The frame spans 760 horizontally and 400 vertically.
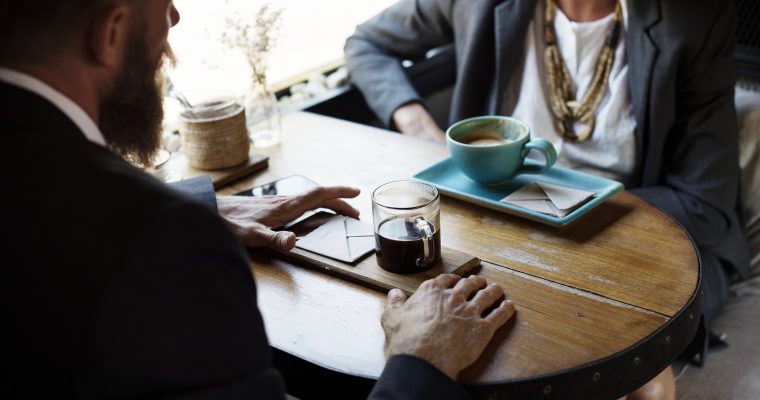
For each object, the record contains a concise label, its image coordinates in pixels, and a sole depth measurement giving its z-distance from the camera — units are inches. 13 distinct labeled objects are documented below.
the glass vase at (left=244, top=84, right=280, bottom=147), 67.3
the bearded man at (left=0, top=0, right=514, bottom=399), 25.4
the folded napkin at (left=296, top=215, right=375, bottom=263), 45.6
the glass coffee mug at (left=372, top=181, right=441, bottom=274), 42.6
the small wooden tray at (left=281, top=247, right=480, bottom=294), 42.5
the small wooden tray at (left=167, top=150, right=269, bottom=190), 58.4
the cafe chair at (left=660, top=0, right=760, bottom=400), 62.3
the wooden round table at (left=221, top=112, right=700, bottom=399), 36.3
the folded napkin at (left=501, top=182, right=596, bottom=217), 49.2
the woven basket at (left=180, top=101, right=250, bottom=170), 58.7
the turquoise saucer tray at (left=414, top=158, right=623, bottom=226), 49.2
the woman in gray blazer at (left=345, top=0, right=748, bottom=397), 66.9
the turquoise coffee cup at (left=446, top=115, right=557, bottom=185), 52.2
